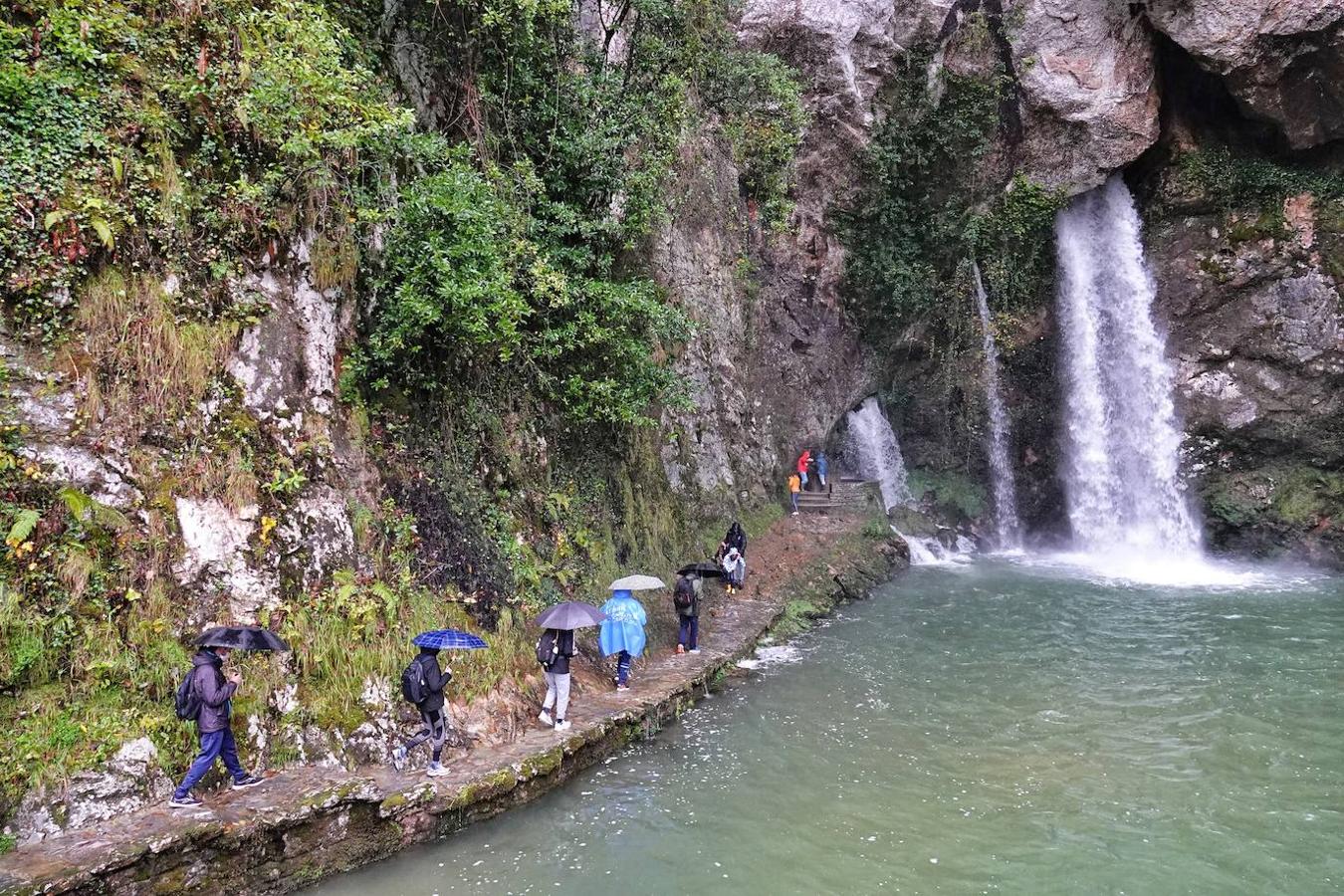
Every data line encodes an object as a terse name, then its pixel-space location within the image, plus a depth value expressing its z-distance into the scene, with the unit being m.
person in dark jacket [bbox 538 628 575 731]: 8.70
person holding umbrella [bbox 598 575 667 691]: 9.85
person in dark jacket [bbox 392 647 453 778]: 7.52
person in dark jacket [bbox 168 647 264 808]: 6.50
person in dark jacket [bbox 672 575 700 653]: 12.16
